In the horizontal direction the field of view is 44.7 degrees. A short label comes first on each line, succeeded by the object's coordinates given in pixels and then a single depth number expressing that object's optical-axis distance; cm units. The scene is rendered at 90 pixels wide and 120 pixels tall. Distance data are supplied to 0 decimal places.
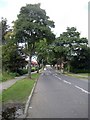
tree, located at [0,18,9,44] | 2801
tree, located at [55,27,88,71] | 2840
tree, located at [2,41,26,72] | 1787
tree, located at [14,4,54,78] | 1476
